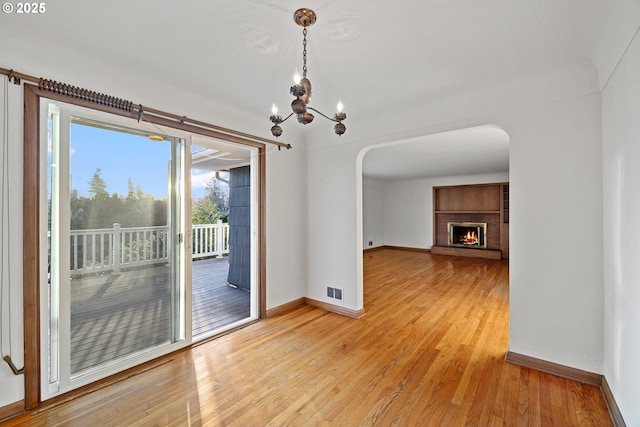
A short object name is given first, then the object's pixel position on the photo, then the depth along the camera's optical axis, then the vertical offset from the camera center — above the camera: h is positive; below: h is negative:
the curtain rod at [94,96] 1.67 +0.85
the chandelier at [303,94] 1.35 +0.60
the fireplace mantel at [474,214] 7.09 -0.02
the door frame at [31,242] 1.71 -0.17
